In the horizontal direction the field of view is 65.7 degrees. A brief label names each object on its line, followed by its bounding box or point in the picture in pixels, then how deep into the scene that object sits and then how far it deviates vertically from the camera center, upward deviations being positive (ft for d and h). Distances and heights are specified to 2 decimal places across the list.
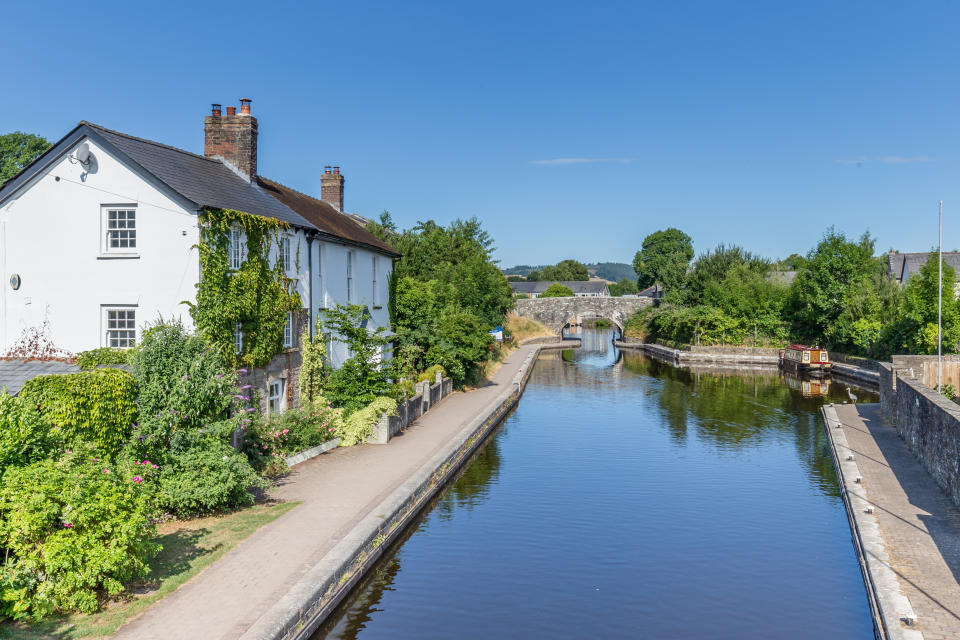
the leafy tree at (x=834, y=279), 175.63 +8.57
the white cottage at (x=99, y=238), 58.85 +5.40
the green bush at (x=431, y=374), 101.79 -9.04
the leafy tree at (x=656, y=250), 428.15 +37.00
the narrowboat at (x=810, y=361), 159.74 -10.33
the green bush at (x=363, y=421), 69.51 -10.70
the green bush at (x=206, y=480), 43.24 -10.33
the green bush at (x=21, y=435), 33.27 -6.09
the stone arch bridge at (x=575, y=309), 279.69 +0.86
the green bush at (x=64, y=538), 29.78 -9.71
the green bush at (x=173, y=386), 44.55 -4.96
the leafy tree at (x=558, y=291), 465.88 +12.46
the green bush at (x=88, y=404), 39.68 -5.50
